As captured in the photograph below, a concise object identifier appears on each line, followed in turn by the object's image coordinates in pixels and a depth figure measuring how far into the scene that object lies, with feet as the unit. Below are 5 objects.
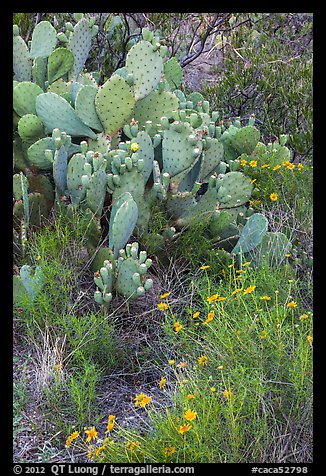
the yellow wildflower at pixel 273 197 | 14.16
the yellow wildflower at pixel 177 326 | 10.08
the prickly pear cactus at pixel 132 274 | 11.23
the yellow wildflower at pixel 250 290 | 10.08
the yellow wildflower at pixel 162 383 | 9.74
